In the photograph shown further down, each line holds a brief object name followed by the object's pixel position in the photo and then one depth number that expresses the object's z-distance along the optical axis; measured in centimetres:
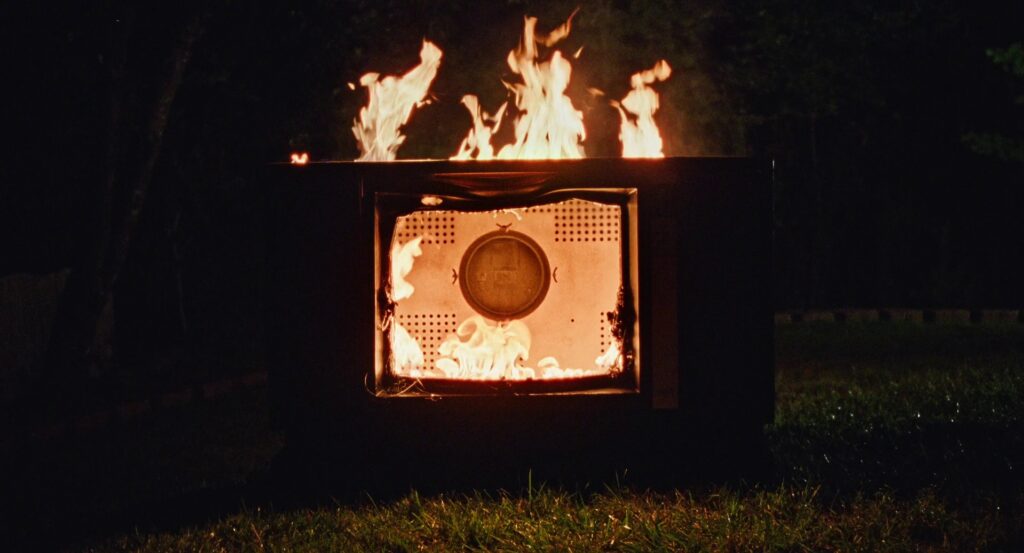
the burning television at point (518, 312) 668
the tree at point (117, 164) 1328
